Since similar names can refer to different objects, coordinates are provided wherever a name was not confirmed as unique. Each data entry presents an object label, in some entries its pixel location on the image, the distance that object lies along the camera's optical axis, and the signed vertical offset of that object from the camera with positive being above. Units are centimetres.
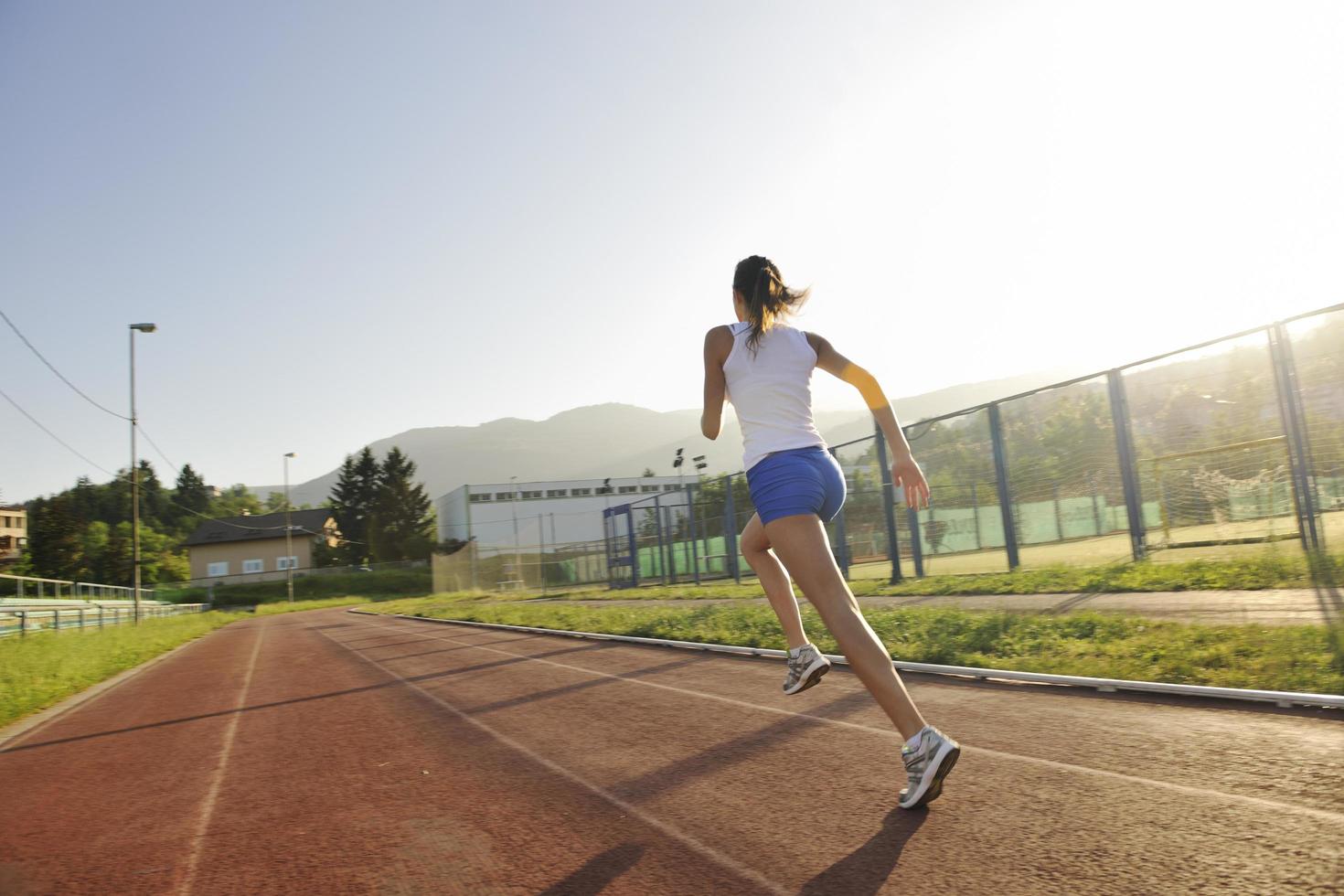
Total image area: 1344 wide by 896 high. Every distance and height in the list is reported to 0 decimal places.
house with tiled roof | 8544 +191
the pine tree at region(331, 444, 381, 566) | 10094 +779
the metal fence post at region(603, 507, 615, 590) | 3209 +2
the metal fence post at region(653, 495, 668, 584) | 2842 +20
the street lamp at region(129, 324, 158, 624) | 2645 +204
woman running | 298 +20
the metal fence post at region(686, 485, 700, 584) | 2572 -47
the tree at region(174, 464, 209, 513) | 15475 +1523
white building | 6738 +358
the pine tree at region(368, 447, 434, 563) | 9062 +429
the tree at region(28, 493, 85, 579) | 7544 +394
